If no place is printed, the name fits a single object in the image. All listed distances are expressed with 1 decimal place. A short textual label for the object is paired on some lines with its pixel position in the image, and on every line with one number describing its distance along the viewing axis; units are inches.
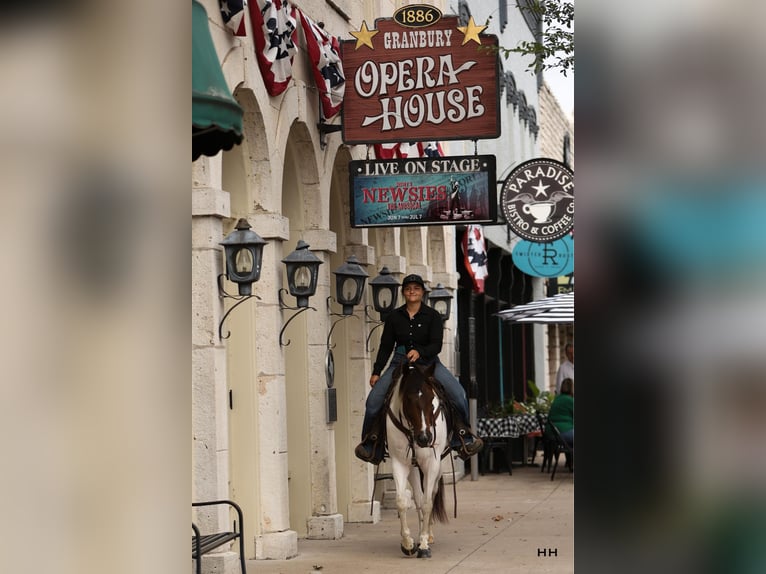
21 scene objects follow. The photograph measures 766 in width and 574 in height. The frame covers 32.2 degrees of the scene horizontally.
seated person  800.9
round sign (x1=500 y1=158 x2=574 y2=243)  731.4
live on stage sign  539.5
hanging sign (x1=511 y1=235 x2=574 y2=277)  920.3
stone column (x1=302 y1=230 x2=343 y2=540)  540.4
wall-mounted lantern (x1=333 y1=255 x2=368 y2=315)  545.3
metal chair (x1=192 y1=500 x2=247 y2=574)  323.9
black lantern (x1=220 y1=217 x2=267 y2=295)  399.5
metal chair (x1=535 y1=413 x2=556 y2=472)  836.0
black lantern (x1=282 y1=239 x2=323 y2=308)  472.4
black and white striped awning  849.5
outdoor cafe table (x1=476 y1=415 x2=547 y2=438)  866.1
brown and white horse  448.1
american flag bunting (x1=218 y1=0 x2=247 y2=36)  407.8
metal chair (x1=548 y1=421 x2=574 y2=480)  782.5
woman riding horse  465.1
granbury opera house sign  513.3
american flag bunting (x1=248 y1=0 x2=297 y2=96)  442.0
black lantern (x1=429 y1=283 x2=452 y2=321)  751.7
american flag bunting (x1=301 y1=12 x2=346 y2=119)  512.1
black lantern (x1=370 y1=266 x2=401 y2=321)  606.9
